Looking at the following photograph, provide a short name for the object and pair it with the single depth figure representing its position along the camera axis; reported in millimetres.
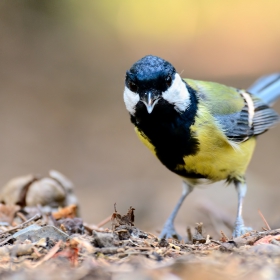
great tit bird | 5656
